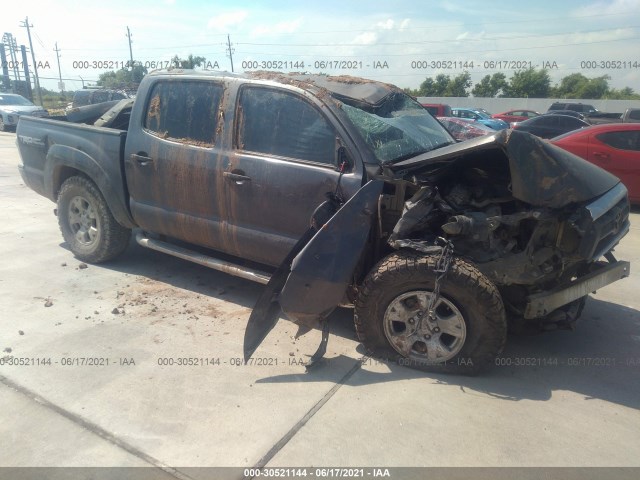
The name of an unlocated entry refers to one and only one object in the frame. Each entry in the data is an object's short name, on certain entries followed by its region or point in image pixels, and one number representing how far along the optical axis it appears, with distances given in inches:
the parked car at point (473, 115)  868.0
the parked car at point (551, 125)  584.7
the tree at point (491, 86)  2031.3
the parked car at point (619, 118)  672.2
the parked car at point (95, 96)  895.2
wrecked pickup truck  125.0
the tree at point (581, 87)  1932.8
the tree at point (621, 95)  1943.9
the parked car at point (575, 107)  1044.5
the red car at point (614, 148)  323.0
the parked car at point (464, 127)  557.3
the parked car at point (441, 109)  745.0
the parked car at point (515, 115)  966.4
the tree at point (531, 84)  1950.1
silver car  812.0
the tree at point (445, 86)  2039.9
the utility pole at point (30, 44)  1552.0
